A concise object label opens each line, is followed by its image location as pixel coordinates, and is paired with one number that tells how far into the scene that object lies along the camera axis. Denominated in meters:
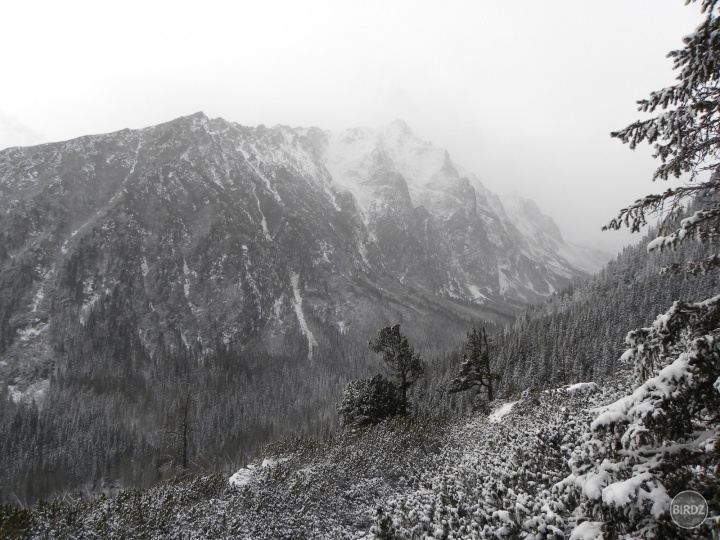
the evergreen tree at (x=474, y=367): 32.50
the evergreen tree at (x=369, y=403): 33.78
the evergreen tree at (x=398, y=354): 34.25
